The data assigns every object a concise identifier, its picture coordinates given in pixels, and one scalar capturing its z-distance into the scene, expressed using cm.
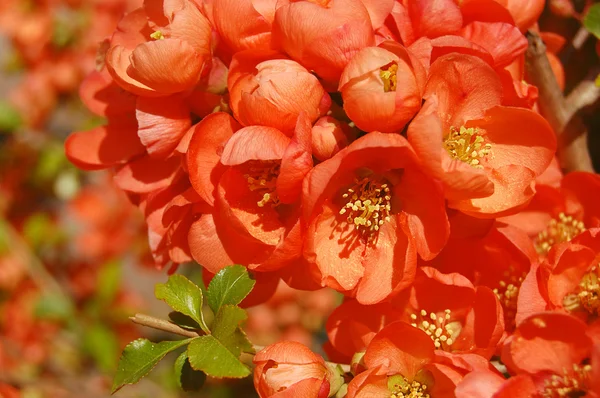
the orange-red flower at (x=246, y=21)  32
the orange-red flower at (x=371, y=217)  31
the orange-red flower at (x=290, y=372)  31
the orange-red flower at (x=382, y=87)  30
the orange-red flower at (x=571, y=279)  31
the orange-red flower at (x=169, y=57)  32
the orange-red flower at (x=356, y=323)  33
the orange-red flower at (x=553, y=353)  29
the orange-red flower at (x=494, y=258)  33
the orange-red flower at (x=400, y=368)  31
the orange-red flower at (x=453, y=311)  32
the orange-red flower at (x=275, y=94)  31
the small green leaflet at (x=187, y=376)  33
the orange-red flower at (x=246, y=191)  31
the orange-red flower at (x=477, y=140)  30
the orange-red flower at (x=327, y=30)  31
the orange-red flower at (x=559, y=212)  35
